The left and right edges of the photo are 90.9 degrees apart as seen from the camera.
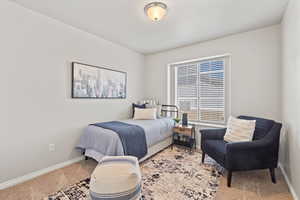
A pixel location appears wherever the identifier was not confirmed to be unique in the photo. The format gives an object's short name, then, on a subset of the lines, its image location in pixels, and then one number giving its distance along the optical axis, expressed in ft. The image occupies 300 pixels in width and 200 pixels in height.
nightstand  10.44
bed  7.34
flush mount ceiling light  6.59
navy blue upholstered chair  6.36
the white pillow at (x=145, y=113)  11.51
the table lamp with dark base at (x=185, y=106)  12.42
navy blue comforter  7.44
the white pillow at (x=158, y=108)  12.85
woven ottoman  4.26
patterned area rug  5.86
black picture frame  8.89
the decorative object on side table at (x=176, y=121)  11.78
